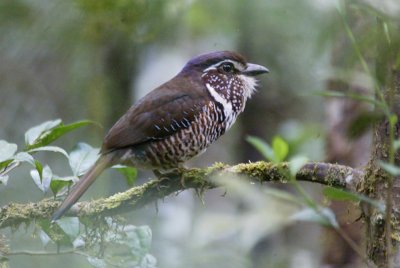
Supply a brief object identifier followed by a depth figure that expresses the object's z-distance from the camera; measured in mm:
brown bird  7492
